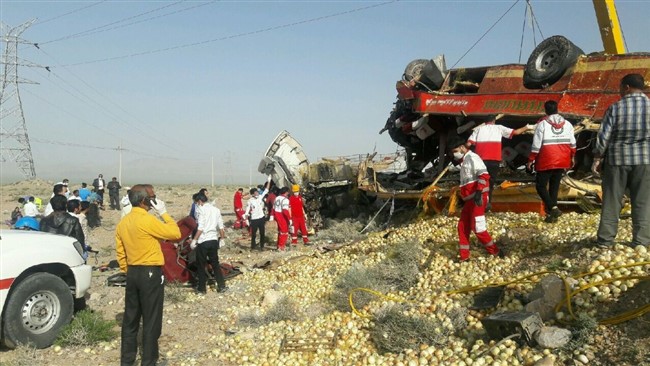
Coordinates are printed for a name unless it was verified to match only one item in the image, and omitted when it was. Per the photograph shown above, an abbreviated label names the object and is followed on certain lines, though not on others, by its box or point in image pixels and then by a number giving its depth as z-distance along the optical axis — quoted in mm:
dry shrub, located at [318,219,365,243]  14016
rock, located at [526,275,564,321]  5305
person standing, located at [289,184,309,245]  14844
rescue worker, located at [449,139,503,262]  7406
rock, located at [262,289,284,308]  8323
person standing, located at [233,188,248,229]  18391
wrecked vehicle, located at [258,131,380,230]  17109
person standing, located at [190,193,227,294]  9438
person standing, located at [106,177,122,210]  26228
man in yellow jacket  5664
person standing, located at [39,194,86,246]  8922
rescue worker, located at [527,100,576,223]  7629
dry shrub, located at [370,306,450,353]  5656
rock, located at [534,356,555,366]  4473
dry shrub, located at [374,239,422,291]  7871
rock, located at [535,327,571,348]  4715
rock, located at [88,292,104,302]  9138
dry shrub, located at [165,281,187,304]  8859
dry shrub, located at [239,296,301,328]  7452
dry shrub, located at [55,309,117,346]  6625
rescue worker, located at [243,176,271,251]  13844
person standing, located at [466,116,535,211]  8594
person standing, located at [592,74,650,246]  5660
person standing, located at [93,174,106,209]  25612
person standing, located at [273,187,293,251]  14008
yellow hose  4715
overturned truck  9711
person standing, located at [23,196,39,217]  14367
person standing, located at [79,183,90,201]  20633
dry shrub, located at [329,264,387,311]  7461
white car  6219
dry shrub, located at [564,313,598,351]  4684
